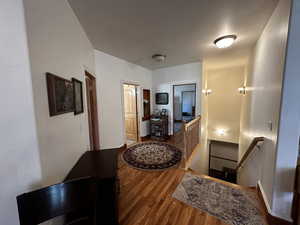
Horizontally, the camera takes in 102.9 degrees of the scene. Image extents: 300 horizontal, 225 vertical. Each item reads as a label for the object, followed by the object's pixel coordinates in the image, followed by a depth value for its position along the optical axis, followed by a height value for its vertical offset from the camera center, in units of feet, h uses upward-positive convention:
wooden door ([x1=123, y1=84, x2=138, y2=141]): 13.25 -0.99
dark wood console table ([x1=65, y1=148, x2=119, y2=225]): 3.97 -2.88
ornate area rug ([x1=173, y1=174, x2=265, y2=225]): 4.70 -4.53
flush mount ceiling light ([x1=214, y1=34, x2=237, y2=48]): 7.08 +3.68
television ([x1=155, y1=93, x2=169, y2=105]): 14.29 +0.49
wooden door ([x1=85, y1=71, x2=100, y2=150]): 8.21 -0.79
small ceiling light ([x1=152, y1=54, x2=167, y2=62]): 9.80 +3.76
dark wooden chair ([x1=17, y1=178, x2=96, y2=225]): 2.26 -2.04
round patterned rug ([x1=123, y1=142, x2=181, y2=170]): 8.43 -4.37
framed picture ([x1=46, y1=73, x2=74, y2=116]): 3.23 +0.27
